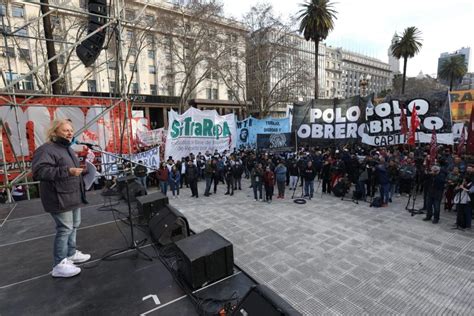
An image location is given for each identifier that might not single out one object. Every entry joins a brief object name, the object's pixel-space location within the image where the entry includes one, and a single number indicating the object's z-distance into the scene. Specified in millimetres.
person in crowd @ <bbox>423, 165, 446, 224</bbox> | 6863
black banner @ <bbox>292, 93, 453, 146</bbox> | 10602
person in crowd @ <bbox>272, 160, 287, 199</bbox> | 9977
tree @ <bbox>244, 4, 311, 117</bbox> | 23422
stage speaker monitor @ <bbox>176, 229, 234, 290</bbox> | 3273
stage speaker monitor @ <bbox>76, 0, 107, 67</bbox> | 6617
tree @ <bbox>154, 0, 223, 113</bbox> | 20953
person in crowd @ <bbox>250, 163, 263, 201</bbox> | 9669
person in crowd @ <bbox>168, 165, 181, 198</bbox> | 10648
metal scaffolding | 5840
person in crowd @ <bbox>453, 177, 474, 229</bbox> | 6355
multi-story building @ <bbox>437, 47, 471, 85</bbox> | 140500
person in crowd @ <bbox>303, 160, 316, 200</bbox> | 9781
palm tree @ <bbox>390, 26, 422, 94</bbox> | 32125
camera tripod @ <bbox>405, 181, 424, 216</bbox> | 7789
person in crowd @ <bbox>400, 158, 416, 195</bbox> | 9430
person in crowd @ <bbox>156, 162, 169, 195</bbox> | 10391
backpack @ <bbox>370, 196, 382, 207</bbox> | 8688
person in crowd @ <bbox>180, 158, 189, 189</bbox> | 11914
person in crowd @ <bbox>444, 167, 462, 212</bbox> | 7547
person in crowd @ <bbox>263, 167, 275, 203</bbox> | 9531
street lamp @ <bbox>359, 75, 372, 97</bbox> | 20641
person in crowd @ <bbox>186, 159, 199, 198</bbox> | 10492
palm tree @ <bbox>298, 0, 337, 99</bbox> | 23328
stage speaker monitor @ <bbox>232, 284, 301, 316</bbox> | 2173
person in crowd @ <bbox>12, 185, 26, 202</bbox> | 8742
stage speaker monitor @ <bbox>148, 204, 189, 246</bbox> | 4547
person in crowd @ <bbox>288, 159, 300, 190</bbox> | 11008
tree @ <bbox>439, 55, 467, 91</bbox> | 44781
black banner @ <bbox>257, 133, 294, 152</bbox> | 13116
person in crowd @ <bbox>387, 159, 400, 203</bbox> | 9242
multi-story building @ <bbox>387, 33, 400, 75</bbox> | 150238
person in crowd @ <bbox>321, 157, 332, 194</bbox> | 10662
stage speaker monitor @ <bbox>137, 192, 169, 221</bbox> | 5750
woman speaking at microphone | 3117
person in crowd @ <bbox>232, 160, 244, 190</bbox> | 11175
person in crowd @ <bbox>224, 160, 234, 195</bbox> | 11008
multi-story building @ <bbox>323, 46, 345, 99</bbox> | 92025
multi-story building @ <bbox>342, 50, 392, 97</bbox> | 103312
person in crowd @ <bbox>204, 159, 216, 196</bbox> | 10906
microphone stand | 4177
